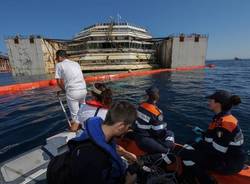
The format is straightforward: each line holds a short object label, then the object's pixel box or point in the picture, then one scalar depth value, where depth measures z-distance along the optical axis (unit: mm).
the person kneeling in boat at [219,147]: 2441
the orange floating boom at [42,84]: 14830
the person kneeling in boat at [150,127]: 3345
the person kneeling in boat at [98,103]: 3074
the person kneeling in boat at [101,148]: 1300
